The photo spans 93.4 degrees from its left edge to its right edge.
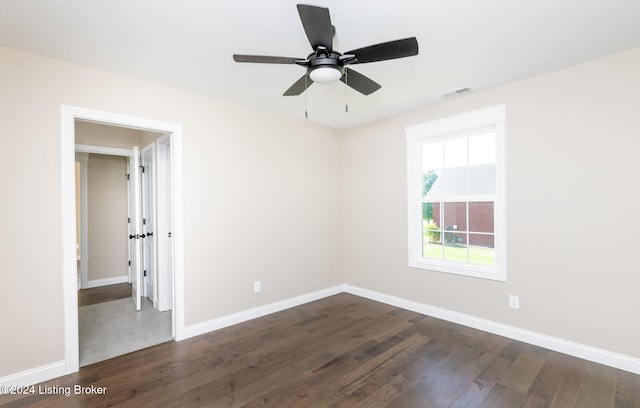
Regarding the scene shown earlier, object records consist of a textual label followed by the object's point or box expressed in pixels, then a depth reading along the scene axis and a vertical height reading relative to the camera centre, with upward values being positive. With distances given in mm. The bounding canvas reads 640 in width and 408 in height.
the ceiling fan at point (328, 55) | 1674 +925
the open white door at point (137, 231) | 3818 -349
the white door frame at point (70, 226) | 2510 -169
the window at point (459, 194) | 3221 +84
